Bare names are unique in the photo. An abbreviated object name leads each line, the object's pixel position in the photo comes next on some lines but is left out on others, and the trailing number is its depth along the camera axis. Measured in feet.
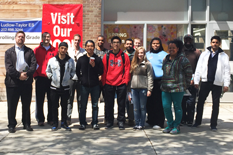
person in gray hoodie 21.79
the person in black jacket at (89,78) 21.81
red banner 34.45
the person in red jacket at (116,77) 22.20
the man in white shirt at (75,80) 23.35
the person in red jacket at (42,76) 23.02
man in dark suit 20.76
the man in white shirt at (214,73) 22.04
